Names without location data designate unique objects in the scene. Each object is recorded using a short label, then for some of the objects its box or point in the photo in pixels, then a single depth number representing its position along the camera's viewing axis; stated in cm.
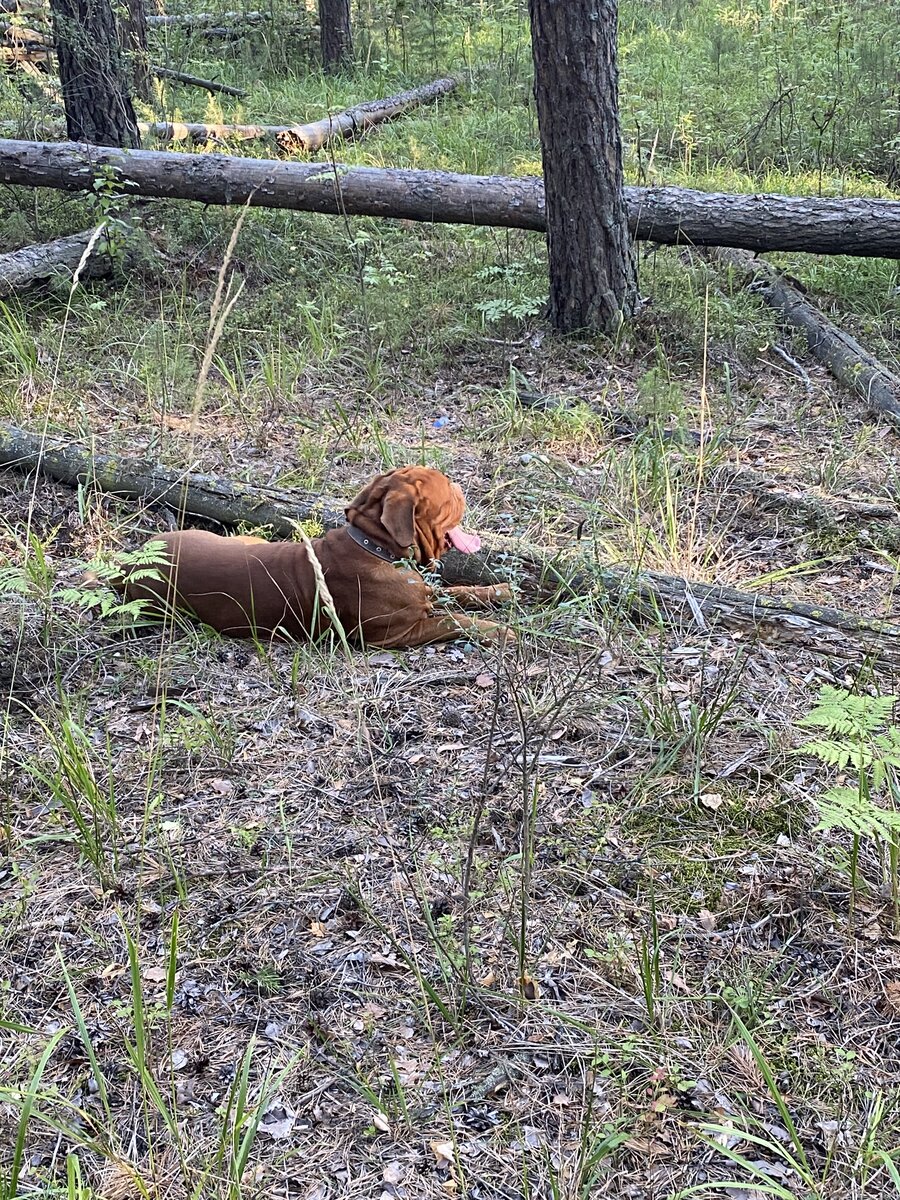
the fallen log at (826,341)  525
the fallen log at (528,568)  341
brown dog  363
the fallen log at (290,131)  852
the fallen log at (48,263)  661
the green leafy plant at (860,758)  219
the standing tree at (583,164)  555
